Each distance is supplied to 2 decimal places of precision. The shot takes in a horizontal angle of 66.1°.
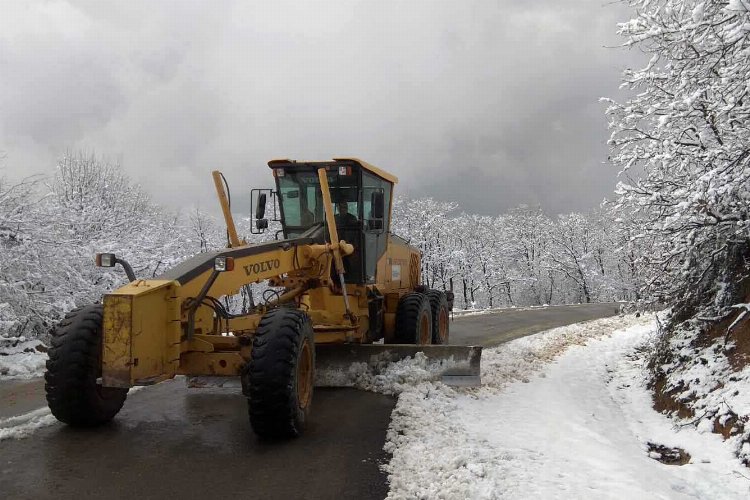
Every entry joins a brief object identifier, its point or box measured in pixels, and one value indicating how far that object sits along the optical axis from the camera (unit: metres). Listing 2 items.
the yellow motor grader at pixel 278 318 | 5.23
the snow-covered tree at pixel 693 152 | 6.14
